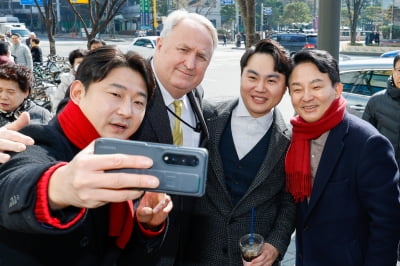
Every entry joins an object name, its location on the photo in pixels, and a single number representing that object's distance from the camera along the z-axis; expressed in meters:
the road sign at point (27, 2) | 32.38
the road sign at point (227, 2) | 45.19
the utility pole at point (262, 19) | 42.88
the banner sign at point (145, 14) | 43.20
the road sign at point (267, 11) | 47.41
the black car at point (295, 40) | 25.45
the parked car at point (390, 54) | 11.35
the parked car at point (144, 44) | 20.02
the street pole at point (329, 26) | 3.15
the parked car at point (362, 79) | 5.43
